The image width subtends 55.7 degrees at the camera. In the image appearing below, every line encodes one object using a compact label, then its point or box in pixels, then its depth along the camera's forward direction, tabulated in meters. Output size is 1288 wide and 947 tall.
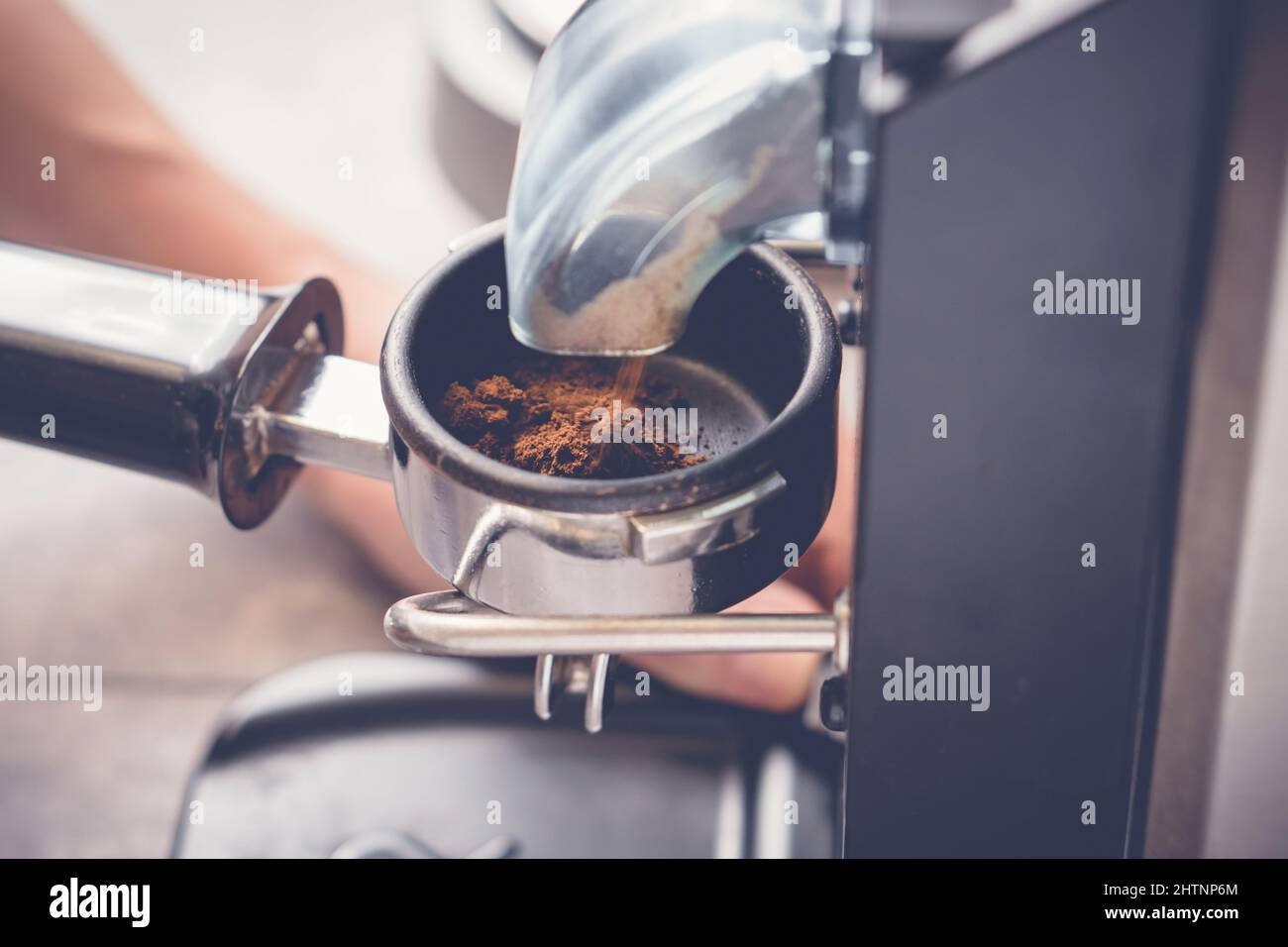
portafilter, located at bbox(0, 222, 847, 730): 0.30
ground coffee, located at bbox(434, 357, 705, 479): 0.34
